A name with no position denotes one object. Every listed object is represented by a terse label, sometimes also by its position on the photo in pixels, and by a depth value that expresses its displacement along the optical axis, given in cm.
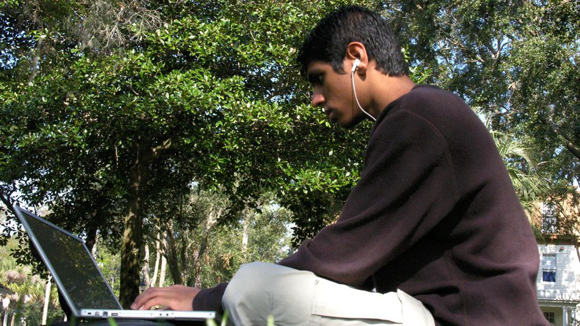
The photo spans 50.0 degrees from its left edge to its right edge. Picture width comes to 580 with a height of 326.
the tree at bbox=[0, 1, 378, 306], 1102
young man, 170
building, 4099
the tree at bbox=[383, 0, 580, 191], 1664
